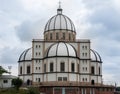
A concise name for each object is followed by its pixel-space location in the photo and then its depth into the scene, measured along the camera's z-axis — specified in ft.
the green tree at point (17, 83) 255.29
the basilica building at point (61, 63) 282.56
